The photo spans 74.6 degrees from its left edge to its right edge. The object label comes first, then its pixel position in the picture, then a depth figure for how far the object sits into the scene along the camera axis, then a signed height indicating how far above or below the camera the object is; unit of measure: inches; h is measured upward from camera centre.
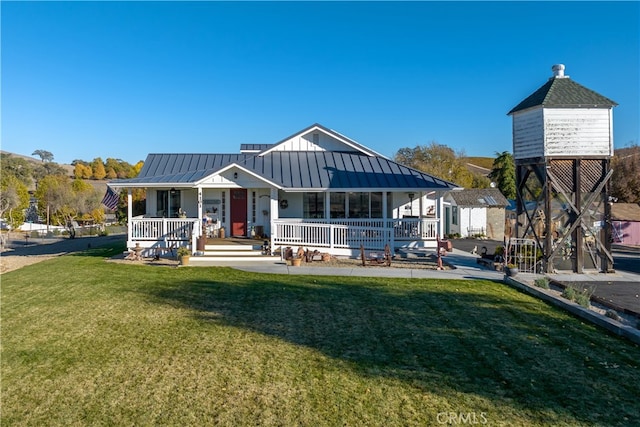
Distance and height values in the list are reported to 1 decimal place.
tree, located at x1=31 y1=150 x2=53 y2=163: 5305.1 +799.8
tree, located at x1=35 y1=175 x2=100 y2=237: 1833.2 +79.7
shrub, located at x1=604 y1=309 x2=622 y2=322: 333.7 -79.5
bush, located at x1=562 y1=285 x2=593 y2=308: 381.7 -75.1
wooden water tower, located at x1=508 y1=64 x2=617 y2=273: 575.8 +80.3
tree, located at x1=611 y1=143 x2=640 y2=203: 1460.4 +132.4
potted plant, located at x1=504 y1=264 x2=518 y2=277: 521.7 -66.2
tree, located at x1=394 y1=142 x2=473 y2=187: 2060.8 +274.0
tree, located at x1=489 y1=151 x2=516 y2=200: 1872.5 +190.9
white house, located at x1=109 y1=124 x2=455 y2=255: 699.4 +37.7
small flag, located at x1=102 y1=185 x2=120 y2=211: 828.6 +35.7
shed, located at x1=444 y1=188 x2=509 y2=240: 1277.1 +9.2
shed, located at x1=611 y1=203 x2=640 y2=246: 1146.7 -27.6
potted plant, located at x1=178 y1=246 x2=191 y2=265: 607.5 -56.0
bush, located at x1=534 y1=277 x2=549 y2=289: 458.9 -72.6
